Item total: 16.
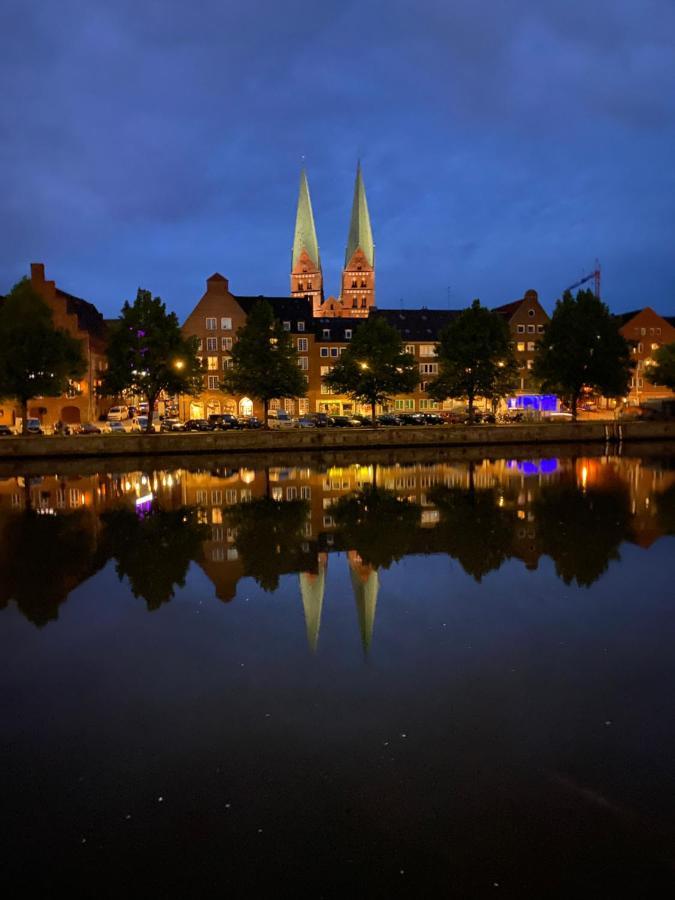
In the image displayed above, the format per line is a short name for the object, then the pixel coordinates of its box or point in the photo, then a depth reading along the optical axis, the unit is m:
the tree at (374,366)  78.19
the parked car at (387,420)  80.75
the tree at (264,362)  76.06
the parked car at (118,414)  82.51
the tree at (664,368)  89.12
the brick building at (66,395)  83.75
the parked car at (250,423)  78.50
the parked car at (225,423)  77.56
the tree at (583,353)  79.31
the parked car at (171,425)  78.22
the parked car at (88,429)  72.06
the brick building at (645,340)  110.06
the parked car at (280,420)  78.51
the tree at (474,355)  77.50
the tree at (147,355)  69.88
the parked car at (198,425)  78.06
